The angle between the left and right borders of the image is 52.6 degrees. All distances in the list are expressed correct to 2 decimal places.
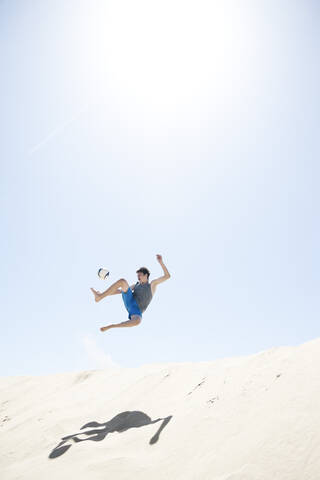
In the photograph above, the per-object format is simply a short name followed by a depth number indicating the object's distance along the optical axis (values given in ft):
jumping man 20.80
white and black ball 20.83
